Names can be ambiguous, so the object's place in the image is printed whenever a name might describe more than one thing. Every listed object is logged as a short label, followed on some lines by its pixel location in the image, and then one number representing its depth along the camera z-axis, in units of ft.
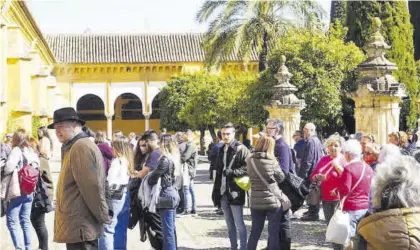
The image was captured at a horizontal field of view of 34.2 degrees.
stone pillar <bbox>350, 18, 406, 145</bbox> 44.88
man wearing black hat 18.39
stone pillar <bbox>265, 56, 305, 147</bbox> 63.62
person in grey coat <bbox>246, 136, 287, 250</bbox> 25.61
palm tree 84.28
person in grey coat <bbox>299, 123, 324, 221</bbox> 37.91
